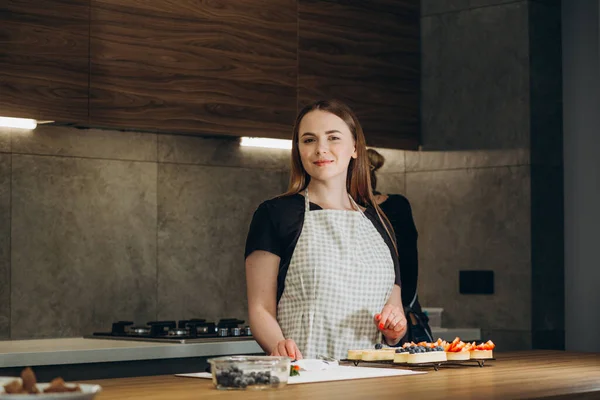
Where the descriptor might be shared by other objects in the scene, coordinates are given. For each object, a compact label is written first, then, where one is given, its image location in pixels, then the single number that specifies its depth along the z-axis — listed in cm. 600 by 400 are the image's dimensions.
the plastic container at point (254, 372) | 183
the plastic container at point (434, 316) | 426
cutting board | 202
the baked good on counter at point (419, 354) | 227
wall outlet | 430
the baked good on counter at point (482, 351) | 238
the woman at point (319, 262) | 240
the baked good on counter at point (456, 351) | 233
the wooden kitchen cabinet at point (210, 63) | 343
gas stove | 356
